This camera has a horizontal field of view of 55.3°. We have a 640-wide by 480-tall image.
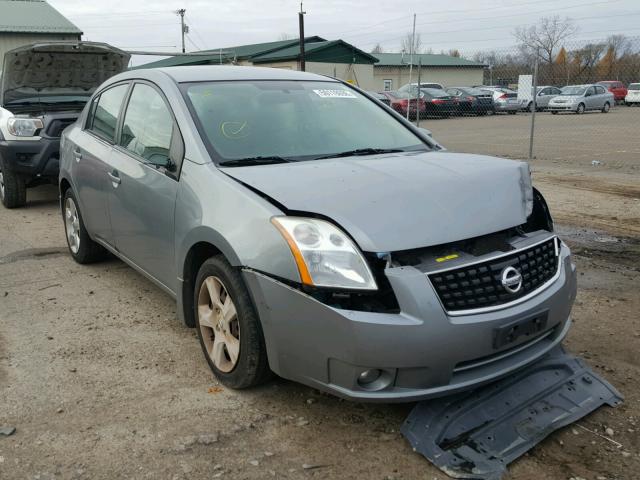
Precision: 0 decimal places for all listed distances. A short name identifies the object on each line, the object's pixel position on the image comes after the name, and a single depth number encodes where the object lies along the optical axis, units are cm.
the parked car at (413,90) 2798
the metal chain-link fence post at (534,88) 1173
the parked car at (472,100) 2895
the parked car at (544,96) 3284
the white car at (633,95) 3425
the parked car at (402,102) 2569
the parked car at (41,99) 740
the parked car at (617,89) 3433
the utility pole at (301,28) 2032
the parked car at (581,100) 2961
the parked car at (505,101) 3167
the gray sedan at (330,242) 251
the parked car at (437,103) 2747
